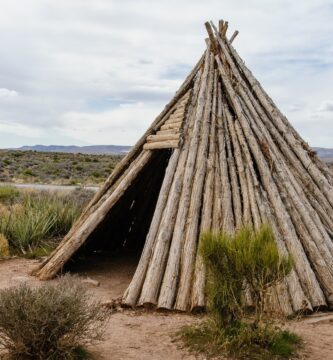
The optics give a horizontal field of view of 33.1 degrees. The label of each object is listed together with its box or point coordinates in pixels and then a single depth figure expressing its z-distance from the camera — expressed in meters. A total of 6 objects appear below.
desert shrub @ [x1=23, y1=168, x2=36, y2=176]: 28.88
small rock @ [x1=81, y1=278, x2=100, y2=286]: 7.19
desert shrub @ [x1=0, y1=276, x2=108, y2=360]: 4.08
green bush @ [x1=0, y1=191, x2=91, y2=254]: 9.56
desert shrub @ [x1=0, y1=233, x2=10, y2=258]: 9.01
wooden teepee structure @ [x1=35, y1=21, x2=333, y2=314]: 5.79
